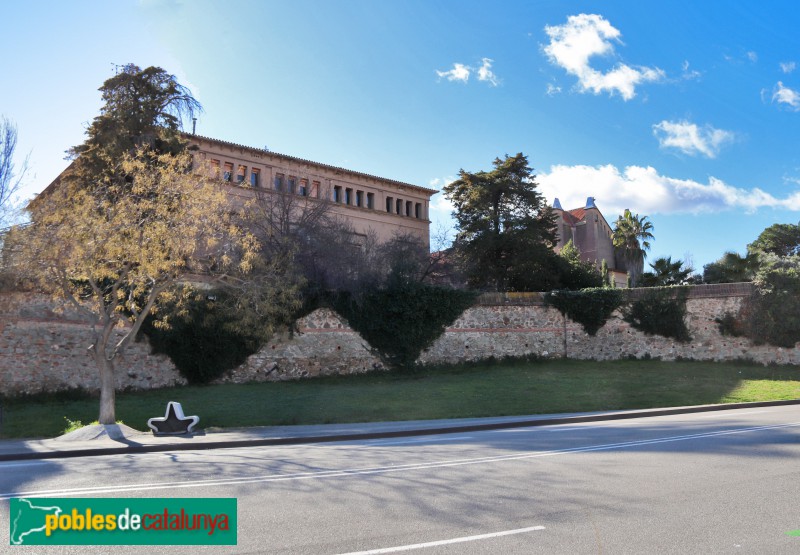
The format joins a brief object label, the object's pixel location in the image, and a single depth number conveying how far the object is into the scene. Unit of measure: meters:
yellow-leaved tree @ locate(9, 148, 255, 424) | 14.87
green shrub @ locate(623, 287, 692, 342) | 30.42
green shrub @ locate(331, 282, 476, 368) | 28.23
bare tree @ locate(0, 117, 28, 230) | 18.65
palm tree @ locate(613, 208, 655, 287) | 55.03
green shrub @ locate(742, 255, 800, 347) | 27.94
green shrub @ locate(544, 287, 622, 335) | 31.86
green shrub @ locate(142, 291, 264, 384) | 23.73
